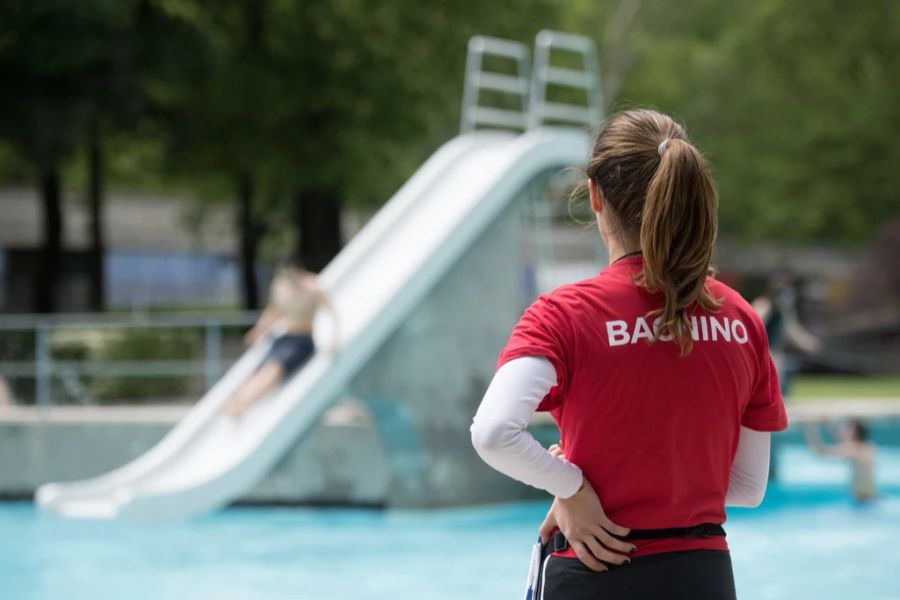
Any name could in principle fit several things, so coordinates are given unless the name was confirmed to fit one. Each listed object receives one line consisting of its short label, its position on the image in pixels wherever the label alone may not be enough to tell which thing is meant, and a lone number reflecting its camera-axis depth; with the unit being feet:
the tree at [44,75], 63.21
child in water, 41.01
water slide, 34.81
